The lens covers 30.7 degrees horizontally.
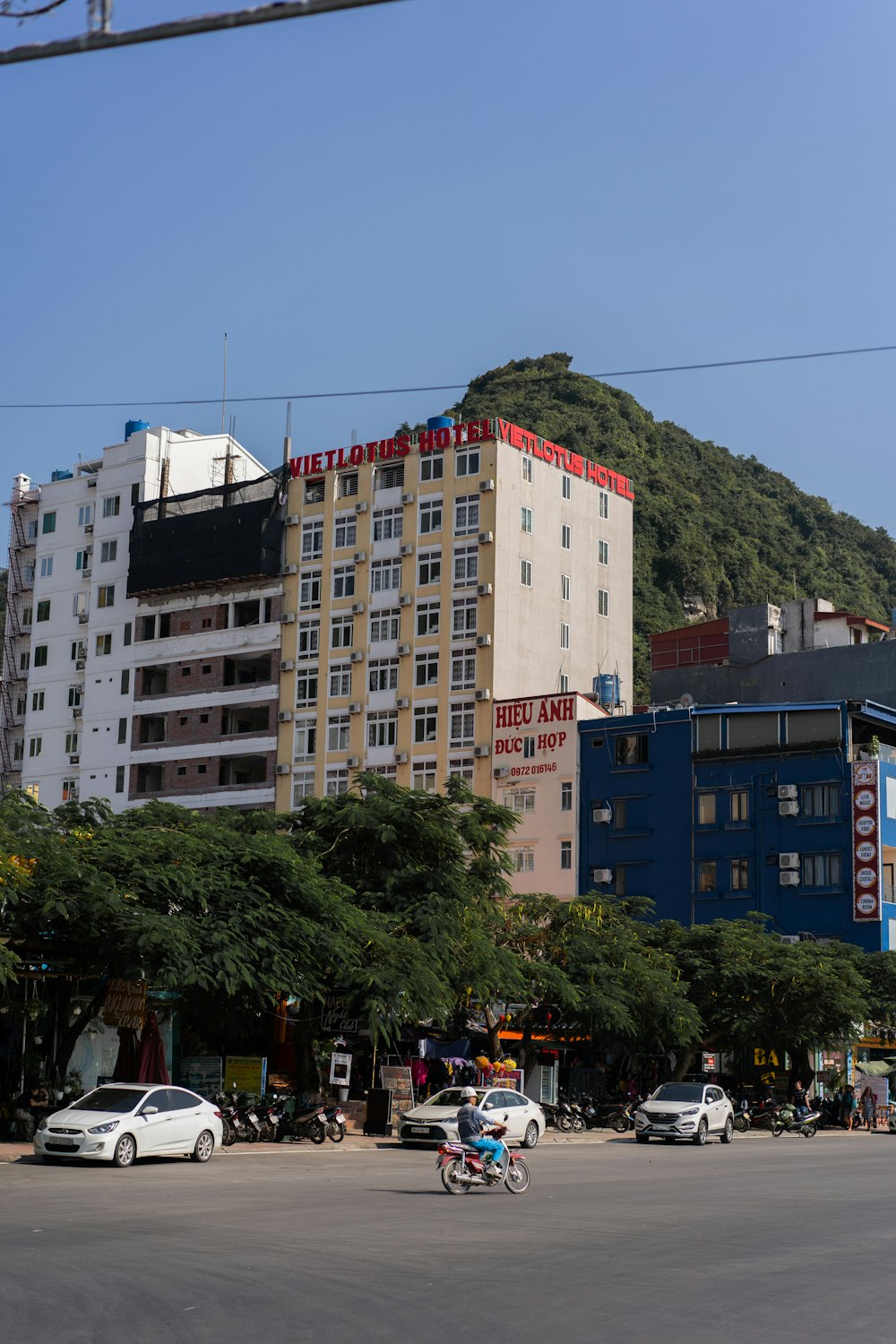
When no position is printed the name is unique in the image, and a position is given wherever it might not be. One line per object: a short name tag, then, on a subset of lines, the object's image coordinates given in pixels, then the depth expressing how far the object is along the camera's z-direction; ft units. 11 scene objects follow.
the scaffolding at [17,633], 277.44
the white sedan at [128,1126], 82.33
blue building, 205.26
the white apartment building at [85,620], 263.49
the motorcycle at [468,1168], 70.38
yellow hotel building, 234.38
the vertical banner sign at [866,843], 202.39
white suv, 125.49
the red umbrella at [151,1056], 108.17
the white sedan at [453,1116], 104.01
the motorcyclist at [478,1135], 70.08
